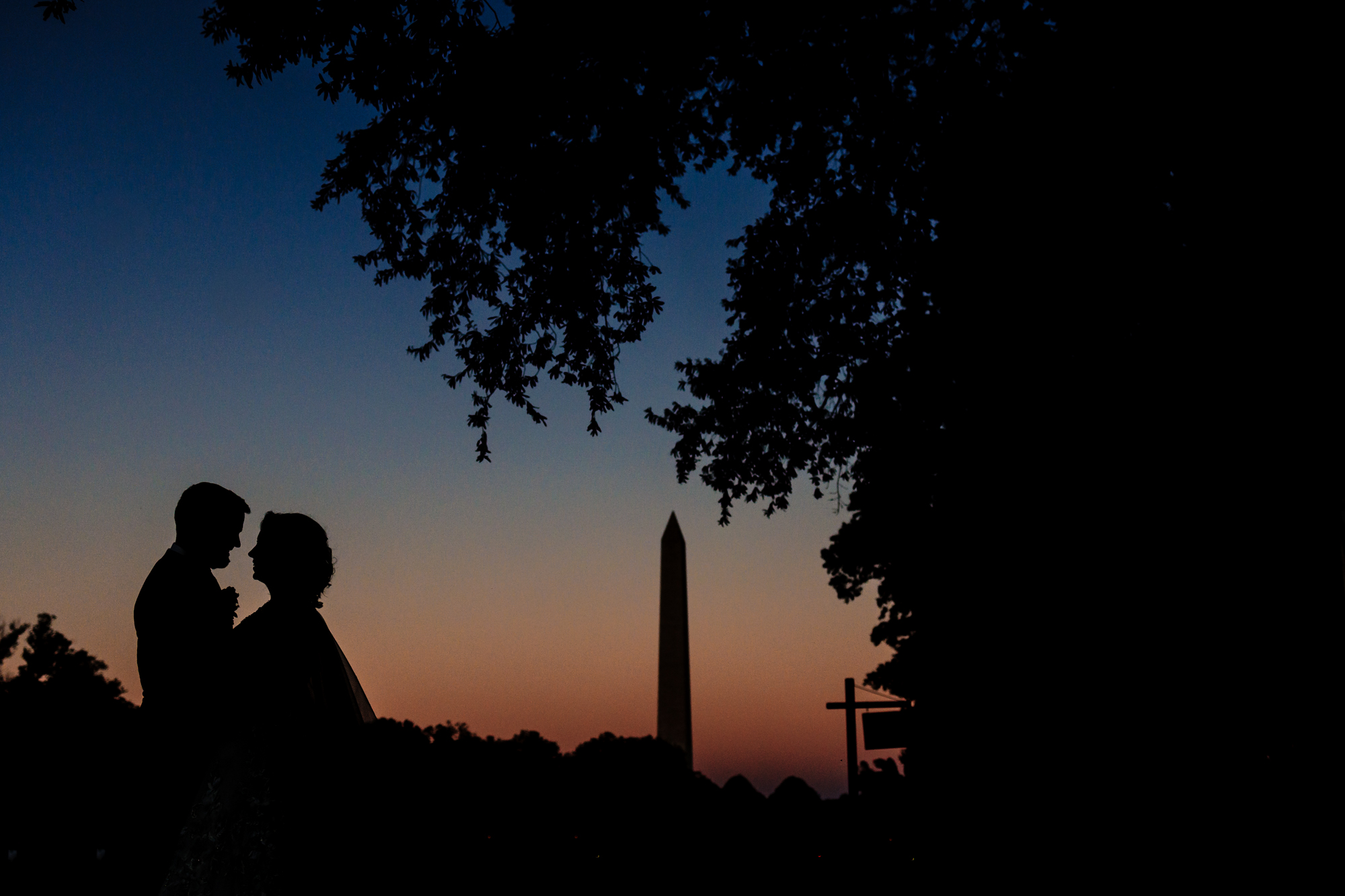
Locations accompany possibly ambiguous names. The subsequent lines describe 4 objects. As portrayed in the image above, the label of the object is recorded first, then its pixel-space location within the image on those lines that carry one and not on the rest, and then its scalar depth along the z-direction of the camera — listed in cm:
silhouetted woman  303
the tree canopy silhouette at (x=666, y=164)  682
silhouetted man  303
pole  1638
